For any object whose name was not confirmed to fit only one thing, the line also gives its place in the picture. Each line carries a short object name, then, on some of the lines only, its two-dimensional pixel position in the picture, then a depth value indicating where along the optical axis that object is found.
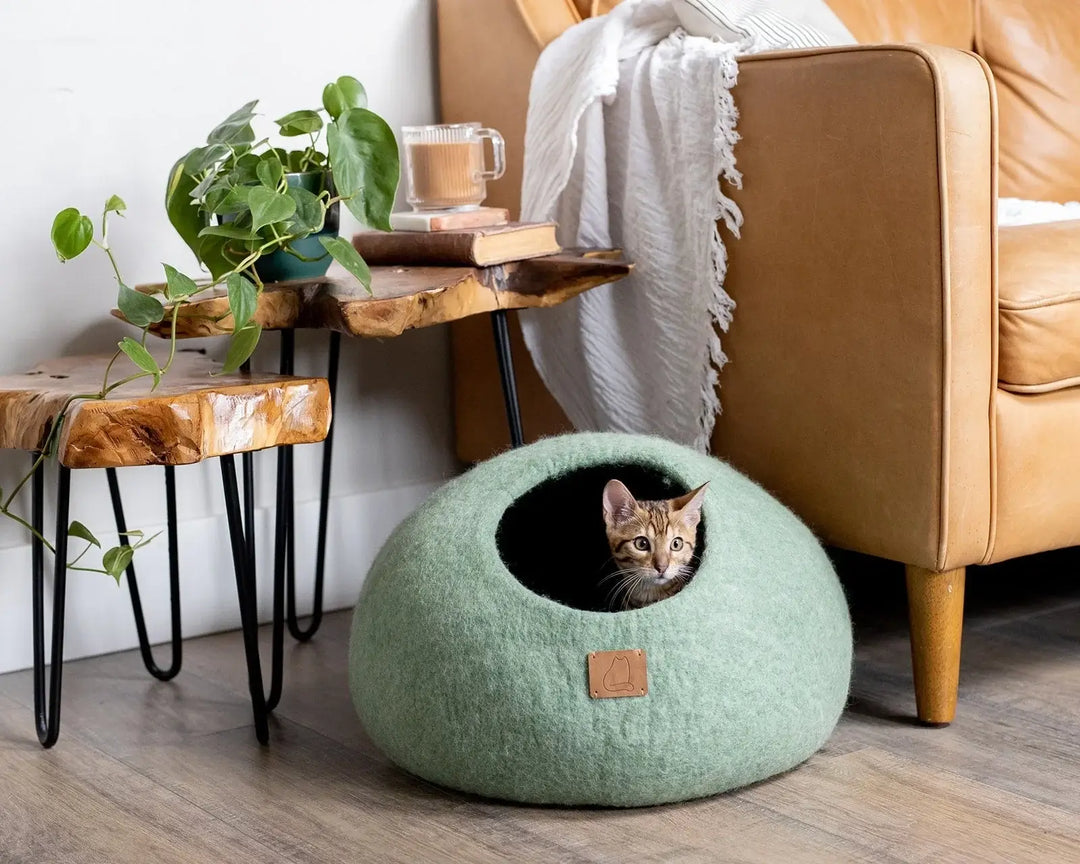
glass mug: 2.87
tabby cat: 2.55
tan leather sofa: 2.53
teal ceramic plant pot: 2.71
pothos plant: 2.55
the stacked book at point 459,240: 2.77
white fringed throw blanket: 2.78
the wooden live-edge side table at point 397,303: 2.64
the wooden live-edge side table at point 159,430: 2.48
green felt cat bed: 2.41
